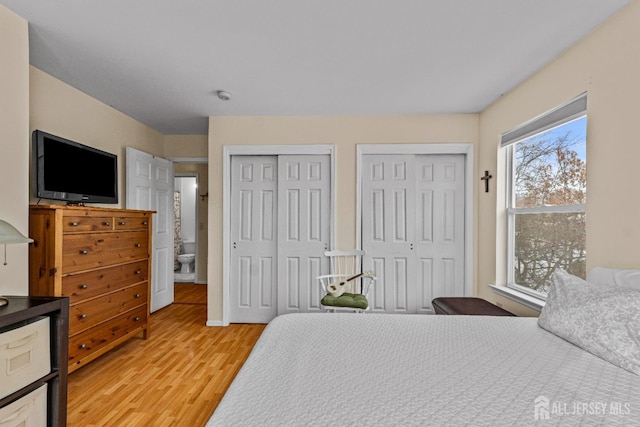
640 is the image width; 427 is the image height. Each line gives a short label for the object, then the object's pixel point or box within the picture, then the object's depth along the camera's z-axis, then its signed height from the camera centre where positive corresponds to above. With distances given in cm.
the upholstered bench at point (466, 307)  264 -80
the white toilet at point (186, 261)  646 -97
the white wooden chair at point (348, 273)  349 -66
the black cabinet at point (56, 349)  165 -73
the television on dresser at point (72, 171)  245 +34
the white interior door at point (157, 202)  385 +12
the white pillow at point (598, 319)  126 -45
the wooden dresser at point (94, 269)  224 -46
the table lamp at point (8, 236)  149 -12
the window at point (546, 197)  232 +14
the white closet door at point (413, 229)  377 -18
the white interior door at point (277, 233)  381 -24
